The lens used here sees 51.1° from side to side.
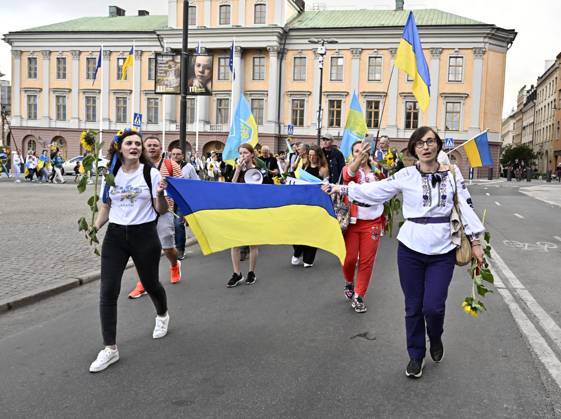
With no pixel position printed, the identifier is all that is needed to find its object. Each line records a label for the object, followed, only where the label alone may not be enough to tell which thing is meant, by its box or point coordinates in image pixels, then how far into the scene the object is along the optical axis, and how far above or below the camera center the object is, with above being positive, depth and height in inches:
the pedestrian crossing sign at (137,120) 1028.7 +69.6
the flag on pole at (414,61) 304.7 +56.5
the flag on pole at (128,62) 1400.1 +232.6
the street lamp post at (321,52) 1118.8 +216.3
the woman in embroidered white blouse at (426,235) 168.4 -19.2
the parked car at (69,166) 1724.5 -24.3
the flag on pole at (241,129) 529.0 +31.1
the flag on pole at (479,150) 296.4 +10.1
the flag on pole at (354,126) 495.2 +34.2
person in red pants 248.2 -31.3
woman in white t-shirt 183.0 -18.6
